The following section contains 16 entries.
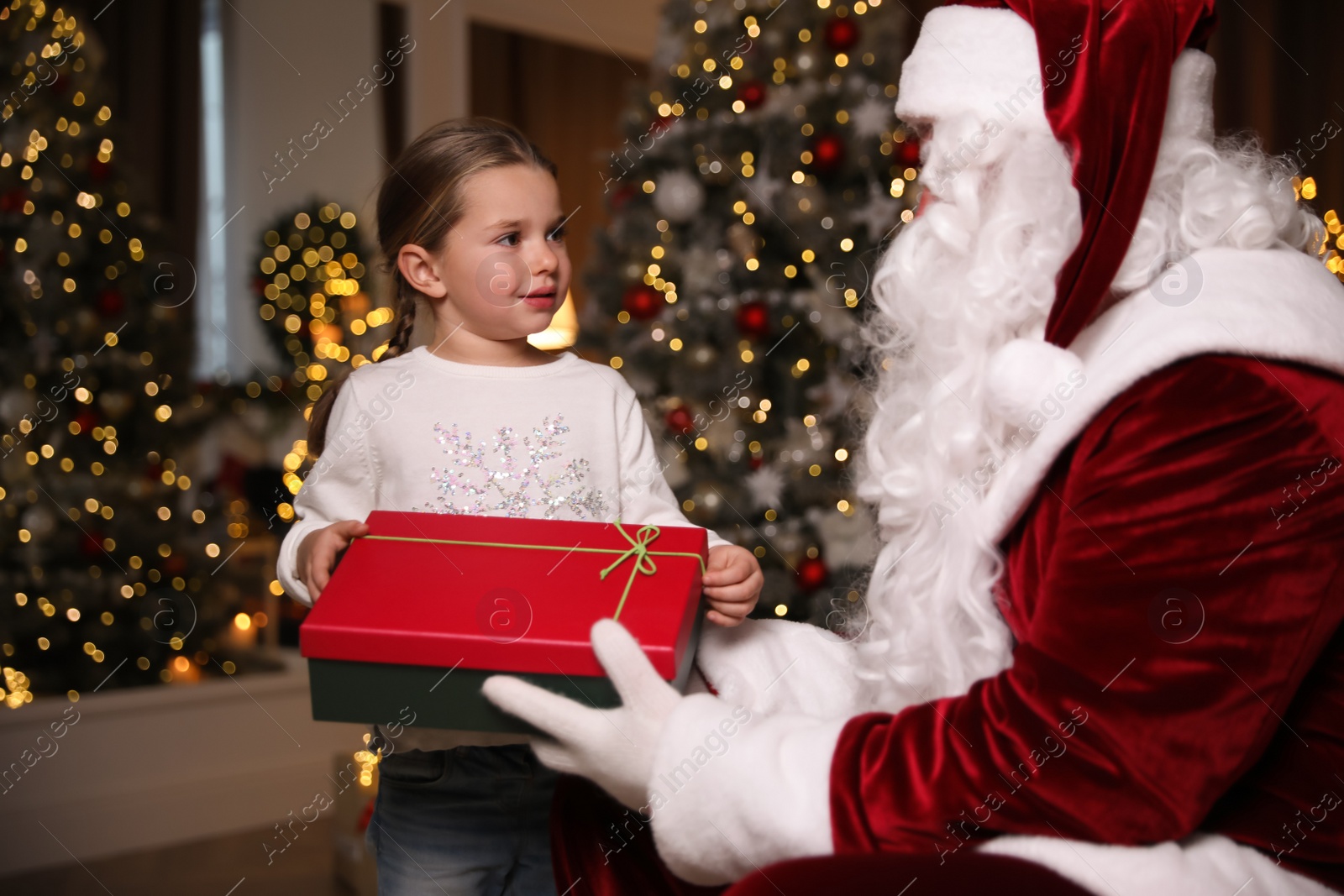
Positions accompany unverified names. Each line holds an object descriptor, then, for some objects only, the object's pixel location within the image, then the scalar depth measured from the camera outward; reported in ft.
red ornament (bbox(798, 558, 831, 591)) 11.23
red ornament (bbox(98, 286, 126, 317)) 11.35
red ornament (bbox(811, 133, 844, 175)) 11.03
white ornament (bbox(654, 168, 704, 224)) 11.30
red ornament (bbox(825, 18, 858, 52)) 11.25
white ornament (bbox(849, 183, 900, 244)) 10.85
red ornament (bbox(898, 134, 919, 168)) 10.85
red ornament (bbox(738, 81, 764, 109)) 11.35
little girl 4.54
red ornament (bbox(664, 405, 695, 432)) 11.43
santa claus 3.15
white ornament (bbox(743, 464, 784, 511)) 11.10
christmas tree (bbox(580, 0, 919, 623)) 11.04
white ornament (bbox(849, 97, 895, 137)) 10.89
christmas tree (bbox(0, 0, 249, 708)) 10.80
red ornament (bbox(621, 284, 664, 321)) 11.69
